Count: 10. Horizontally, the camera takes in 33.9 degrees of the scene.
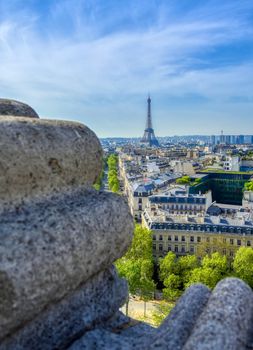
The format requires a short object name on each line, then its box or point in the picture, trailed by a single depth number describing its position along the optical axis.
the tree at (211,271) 30.91
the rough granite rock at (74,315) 4.19
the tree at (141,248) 37.12
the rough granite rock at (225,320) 3.52
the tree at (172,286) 31.53
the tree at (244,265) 32.47
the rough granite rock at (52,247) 3.72
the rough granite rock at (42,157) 4.28
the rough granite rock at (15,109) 5.45
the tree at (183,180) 71.11
